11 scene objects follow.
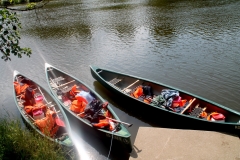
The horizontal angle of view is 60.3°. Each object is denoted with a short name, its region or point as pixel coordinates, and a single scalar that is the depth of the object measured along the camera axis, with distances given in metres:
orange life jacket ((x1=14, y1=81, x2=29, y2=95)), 10.29
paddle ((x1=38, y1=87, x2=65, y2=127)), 7.49
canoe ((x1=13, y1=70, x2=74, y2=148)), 7.16
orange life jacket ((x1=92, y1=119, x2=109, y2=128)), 7.29
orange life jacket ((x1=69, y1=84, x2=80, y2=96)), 9.75
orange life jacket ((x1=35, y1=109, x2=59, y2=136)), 7.20
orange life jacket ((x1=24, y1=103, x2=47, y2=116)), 8.52
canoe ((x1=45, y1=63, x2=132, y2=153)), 6.86
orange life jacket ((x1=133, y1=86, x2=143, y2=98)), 9.40
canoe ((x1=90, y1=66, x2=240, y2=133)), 7.12
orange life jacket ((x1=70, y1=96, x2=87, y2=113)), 8.60
